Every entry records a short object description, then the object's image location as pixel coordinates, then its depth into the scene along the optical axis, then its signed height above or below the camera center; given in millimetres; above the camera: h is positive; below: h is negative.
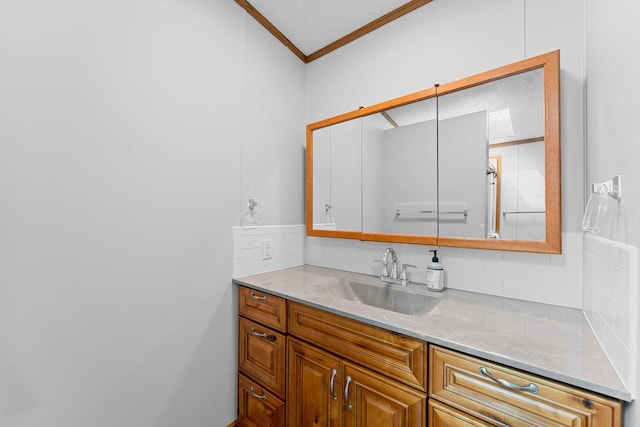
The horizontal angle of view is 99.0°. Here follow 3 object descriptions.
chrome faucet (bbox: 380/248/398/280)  1602 -299
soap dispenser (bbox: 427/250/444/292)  1393 -319
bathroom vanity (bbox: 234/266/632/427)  721 -492
